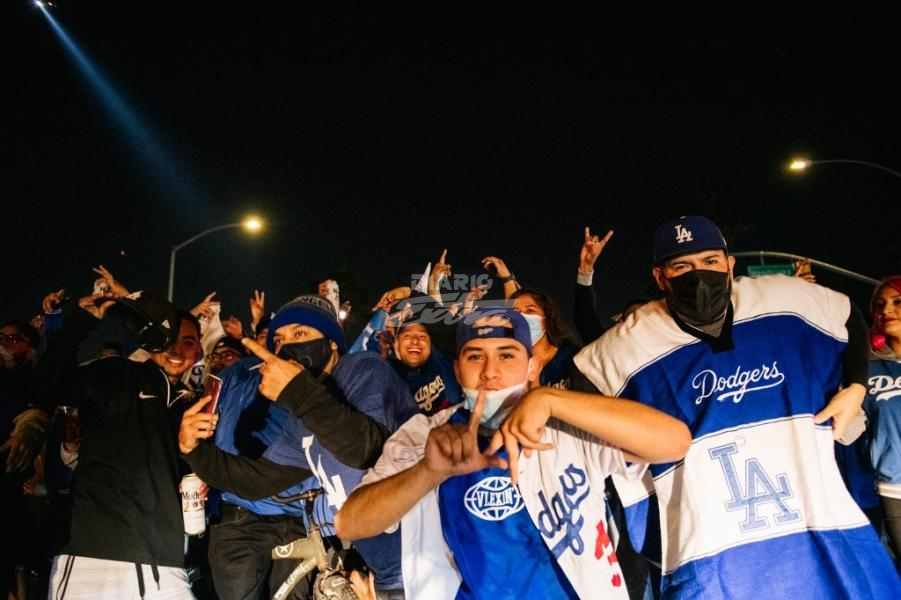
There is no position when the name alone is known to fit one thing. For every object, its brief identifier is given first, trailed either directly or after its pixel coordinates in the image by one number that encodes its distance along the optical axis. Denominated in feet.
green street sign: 28.48
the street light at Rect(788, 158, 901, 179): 57.35
